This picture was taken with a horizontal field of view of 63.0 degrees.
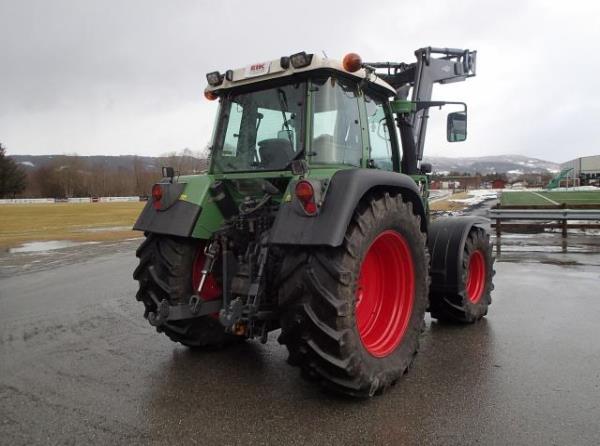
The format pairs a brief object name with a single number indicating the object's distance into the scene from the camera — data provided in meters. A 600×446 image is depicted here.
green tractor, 3.23
